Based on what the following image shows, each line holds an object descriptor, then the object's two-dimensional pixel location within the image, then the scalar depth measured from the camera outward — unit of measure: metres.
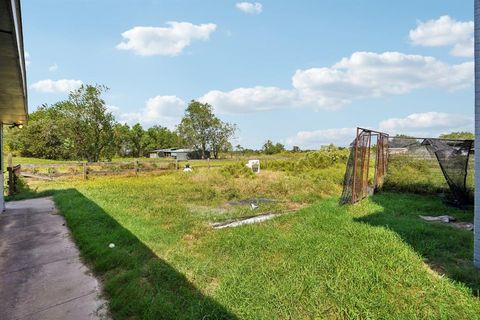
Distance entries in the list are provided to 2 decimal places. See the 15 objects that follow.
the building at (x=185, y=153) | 53.88
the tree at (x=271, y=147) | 50.94
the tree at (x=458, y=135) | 19.98
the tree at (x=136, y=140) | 60.06
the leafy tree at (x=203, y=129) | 53.66
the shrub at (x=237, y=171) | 17.27
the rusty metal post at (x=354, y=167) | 7.19
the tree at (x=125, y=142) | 56.25
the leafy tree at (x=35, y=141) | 38.09
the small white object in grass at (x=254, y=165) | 19.44
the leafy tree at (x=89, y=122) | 21.00
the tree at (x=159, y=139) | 62.34
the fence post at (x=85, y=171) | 15.46
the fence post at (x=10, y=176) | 10.71
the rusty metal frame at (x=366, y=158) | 7.29
